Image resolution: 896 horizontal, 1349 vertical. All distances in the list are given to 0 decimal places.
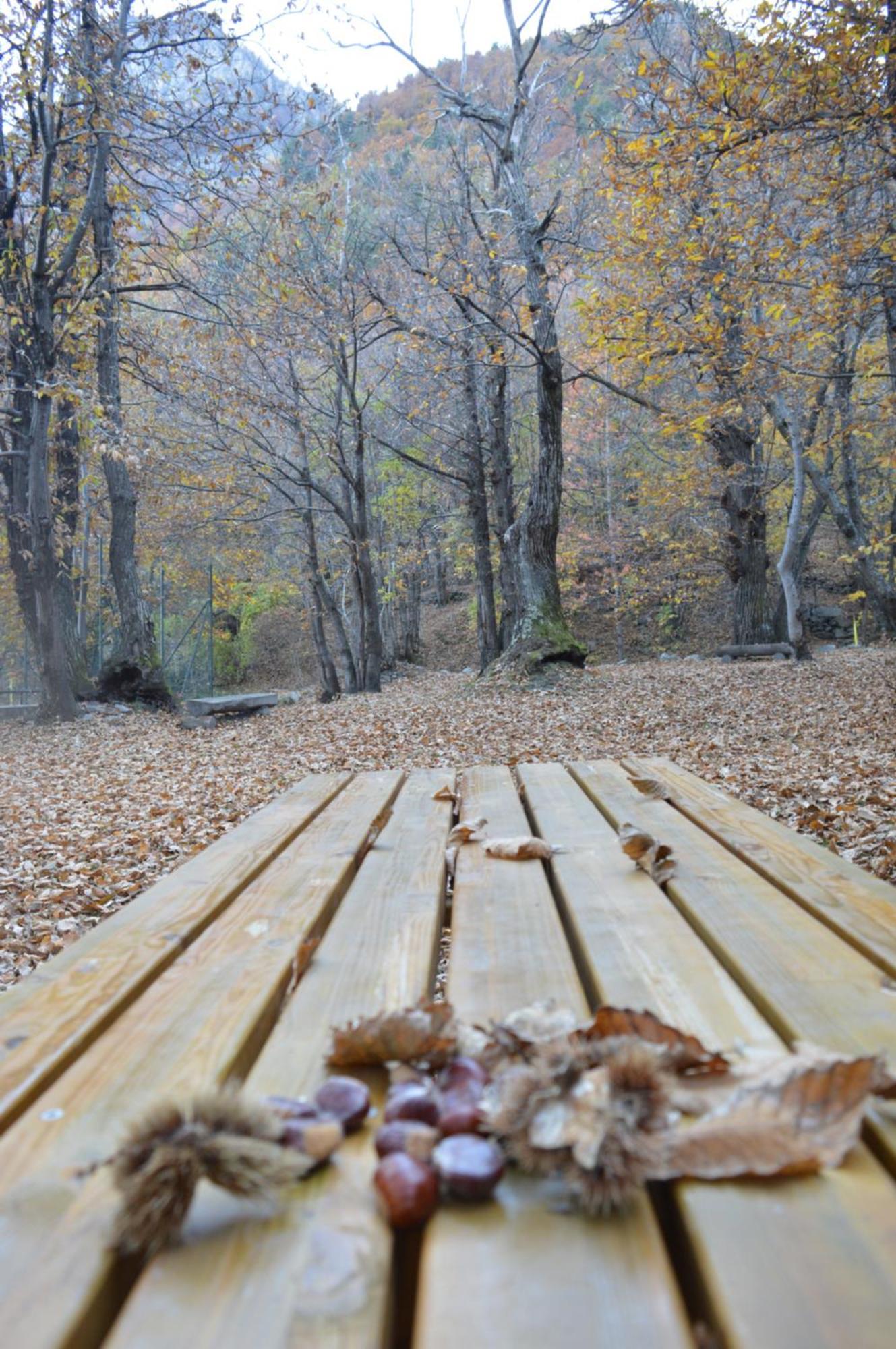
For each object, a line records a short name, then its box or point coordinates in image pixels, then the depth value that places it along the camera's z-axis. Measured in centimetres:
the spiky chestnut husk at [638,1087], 86
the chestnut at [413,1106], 94
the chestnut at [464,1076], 97
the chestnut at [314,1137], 87
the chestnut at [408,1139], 87
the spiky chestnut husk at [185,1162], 77
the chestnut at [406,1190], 79
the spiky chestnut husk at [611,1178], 78
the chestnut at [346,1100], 94
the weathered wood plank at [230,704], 1179
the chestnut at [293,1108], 93
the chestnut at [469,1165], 81
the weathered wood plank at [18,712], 1155
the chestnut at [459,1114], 90
